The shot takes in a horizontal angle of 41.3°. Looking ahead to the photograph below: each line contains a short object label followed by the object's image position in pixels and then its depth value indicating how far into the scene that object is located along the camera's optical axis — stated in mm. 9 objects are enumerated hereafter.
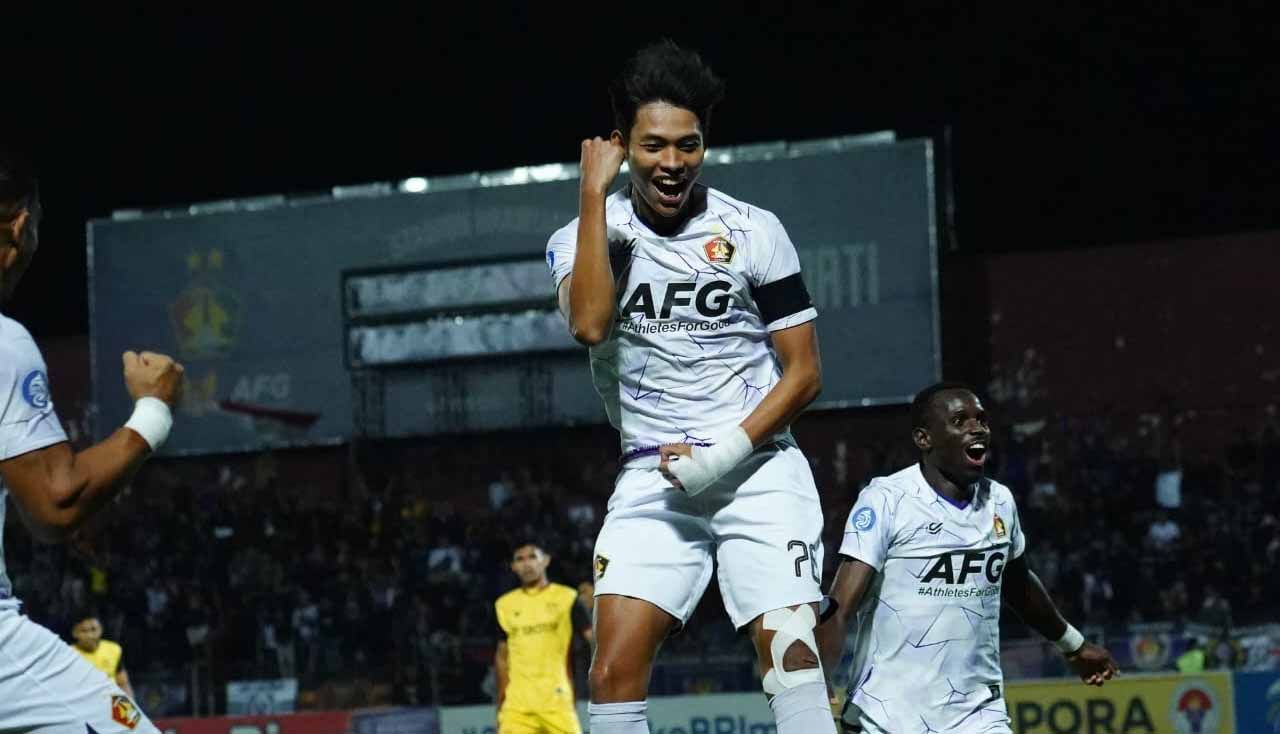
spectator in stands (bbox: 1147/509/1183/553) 20625
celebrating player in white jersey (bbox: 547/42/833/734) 4281
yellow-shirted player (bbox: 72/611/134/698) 12602
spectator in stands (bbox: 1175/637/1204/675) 14938
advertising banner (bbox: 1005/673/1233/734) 11844
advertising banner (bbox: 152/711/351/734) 14328
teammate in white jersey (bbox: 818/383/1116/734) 5566
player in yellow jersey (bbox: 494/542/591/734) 12242
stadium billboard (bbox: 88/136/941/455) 23109
